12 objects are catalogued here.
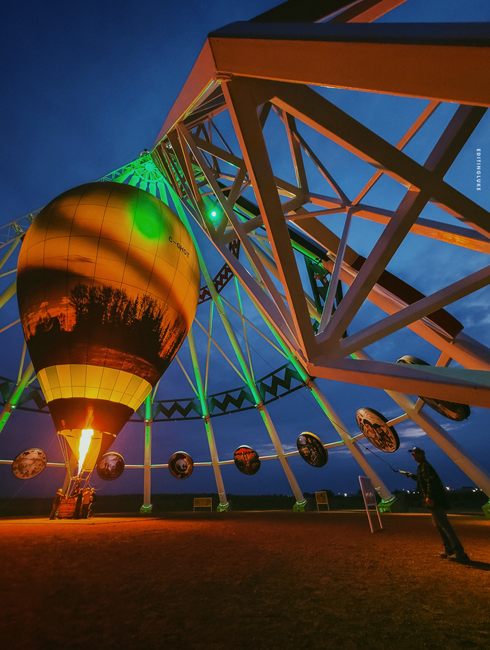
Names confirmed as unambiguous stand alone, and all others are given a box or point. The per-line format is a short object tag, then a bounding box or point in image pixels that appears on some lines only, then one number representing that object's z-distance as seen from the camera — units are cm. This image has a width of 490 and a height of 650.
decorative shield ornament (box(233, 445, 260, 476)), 1731
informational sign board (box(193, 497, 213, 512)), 1681
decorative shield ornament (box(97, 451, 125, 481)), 1888
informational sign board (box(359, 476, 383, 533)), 686
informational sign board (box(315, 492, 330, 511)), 1489
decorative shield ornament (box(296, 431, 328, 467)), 1456
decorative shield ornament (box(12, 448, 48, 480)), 1583
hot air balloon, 814
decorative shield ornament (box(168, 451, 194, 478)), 1941
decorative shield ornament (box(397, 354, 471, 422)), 629
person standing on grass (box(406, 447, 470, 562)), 429
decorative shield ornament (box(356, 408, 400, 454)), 1079
